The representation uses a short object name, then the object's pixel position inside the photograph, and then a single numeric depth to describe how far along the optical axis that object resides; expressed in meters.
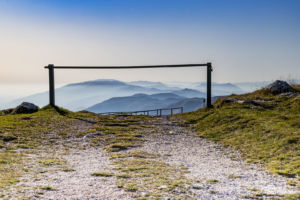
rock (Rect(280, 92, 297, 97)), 17.10
